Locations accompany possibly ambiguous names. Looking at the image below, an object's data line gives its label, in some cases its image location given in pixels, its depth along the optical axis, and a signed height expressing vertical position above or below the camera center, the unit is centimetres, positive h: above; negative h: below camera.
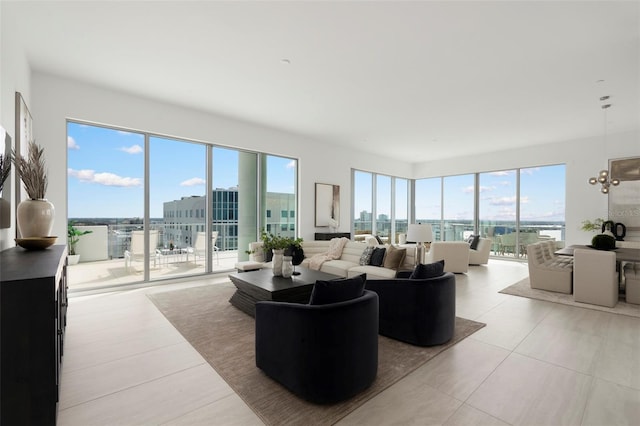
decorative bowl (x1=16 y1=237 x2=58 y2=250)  246 -26
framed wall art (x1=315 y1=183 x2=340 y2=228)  772 +23
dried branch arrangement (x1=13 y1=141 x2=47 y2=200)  255 +32
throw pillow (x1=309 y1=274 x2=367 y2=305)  211 -56
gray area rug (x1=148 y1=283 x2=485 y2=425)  193 -127
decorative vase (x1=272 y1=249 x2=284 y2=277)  406 -68
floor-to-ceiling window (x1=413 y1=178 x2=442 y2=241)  1022 +42
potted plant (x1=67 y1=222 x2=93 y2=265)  470 -42
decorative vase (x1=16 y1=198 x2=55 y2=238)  250 -5
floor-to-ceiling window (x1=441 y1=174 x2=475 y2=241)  938 +24
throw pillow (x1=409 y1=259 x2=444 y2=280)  289 -56
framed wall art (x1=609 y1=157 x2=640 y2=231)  664 +49
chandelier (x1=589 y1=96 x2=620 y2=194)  496 +65
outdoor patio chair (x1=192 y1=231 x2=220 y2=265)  595 -62
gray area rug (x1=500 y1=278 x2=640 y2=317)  395 -126
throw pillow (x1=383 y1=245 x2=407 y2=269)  472 -70
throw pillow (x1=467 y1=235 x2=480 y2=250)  761 -69
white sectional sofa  462 -85
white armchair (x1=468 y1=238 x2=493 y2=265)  745 -96
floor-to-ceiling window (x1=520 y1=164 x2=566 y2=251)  779 +30
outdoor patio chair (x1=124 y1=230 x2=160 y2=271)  522 -64
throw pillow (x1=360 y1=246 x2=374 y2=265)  507 -72
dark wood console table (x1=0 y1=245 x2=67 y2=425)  149 -70
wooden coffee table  341 -87
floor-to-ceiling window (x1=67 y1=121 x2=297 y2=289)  482 +19
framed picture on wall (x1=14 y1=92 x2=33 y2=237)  299 +84
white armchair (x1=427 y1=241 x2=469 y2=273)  632 -86
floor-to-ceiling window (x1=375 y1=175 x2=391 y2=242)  965 +23
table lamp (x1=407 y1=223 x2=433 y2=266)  512 -34
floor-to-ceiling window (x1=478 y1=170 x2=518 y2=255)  854 +19
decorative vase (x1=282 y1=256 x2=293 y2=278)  394 -72
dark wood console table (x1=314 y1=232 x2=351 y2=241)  754 -57
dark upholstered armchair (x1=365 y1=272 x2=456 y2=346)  279 -90
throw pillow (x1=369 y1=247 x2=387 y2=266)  493 -71
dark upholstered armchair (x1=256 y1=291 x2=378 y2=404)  196 -91
